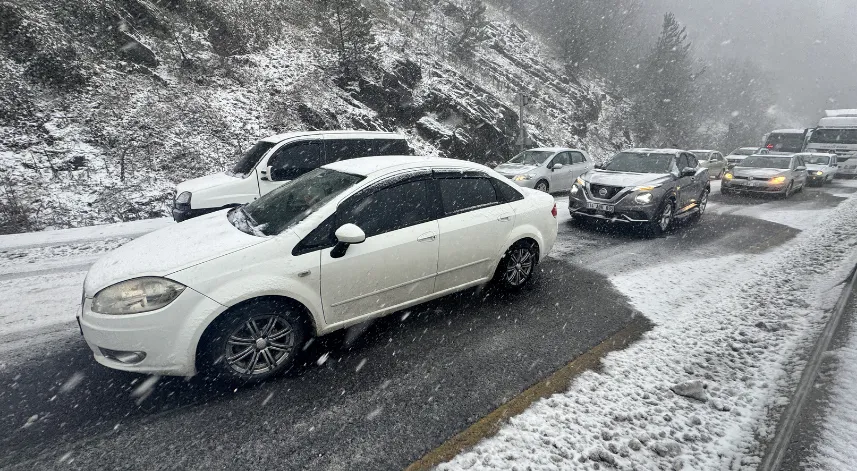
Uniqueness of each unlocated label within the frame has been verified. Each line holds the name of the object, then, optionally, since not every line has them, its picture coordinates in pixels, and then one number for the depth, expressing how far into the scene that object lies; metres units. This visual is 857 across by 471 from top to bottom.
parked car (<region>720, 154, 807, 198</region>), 12.59
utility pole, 15.85
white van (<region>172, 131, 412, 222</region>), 6.77
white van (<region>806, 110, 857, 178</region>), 18.31
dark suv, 7.58
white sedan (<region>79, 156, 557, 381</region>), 2.84
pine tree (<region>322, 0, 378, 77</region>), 16.06
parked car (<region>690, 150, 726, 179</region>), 19.05
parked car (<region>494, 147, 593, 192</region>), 11.42
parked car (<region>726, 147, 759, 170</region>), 22.90
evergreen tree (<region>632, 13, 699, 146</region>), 32.66
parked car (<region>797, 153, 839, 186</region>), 15.84
